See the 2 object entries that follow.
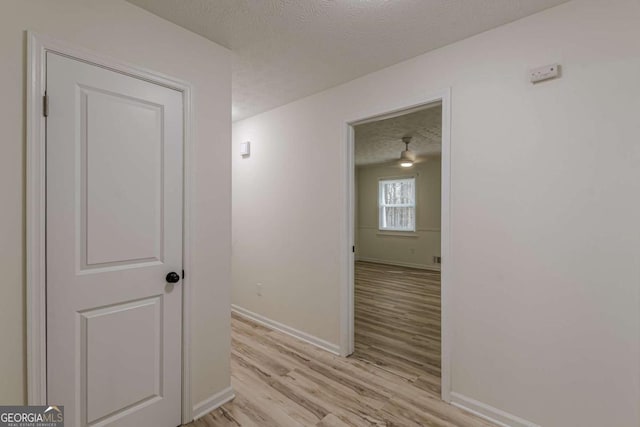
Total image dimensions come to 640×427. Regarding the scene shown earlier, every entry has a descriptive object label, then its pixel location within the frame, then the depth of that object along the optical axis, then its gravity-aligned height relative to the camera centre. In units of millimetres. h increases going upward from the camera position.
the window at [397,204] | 7203 +226
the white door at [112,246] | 1442 -182
